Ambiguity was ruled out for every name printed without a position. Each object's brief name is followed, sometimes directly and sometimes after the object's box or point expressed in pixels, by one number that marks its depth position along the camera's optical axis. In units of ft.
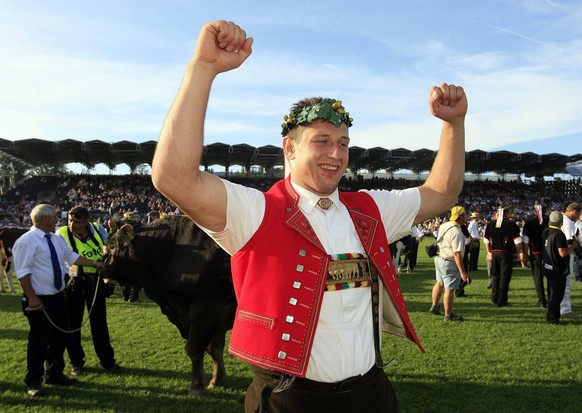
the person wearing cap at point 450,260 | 24.80
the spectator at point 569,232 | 26.53
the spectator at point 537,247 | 28.14
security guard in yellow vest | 18.62
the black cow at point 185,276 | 15.55
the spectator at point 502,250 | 29.91
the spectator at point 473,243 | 44.42
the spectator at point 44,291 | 16.26
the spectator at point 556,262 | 23.98
